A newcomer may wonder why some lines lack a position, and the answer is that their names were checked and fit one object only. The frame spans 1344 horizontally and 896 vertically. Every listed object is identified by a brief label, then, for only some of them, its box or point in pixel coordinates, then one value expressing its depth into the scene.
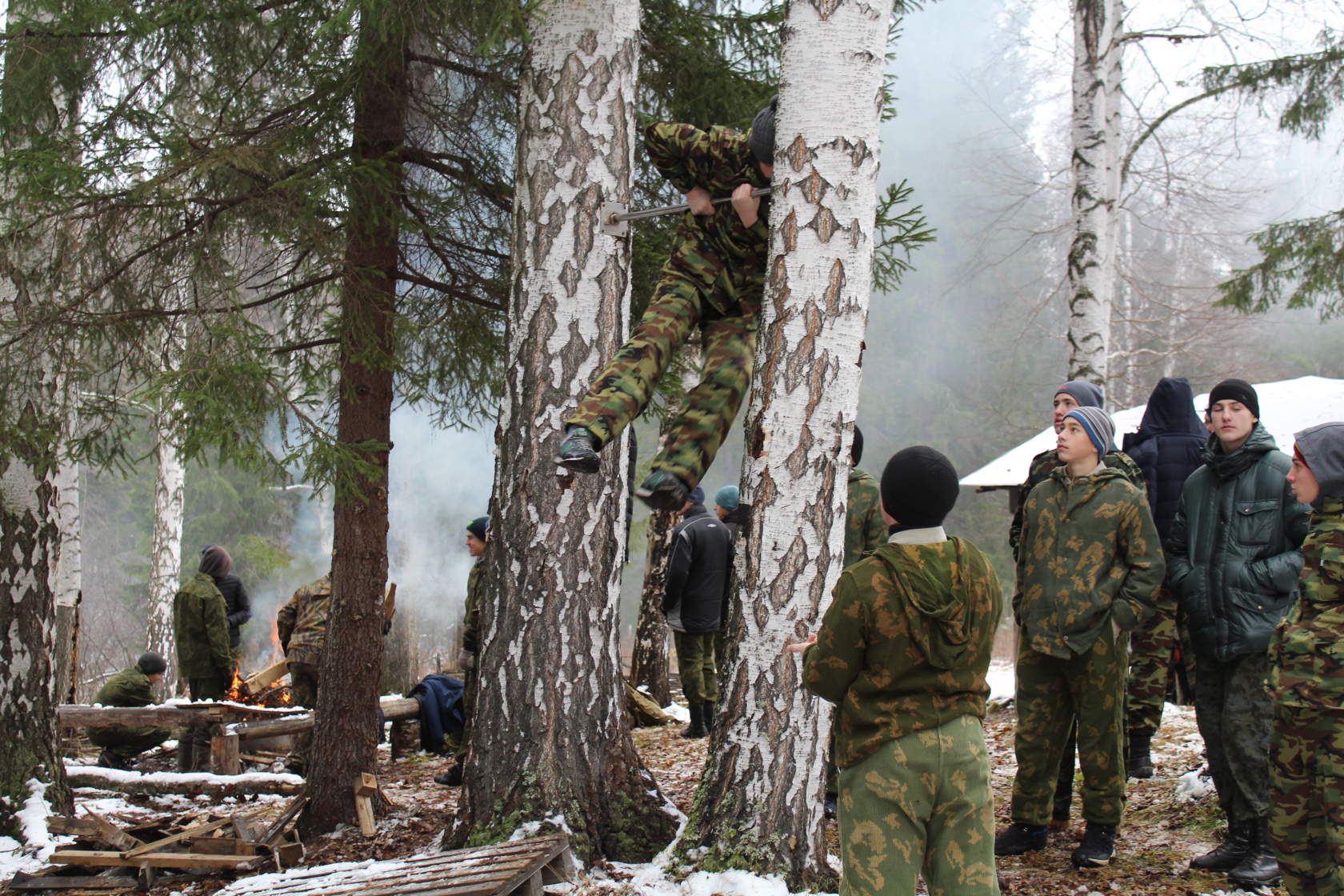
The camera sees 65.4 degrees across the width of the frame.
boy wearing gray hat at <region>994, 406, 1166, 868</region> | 4.59
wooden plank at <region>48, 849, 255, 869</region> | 5.37
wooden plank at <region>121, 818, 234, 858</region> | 5.46
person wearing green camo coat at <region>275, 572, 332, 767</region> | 9.09
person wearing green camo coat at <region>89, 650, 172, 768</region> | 9.38
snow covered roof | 9.08
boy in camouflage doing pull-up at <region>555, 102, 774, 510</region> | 4.02
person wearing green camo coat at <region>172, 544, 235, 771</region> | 9.75
